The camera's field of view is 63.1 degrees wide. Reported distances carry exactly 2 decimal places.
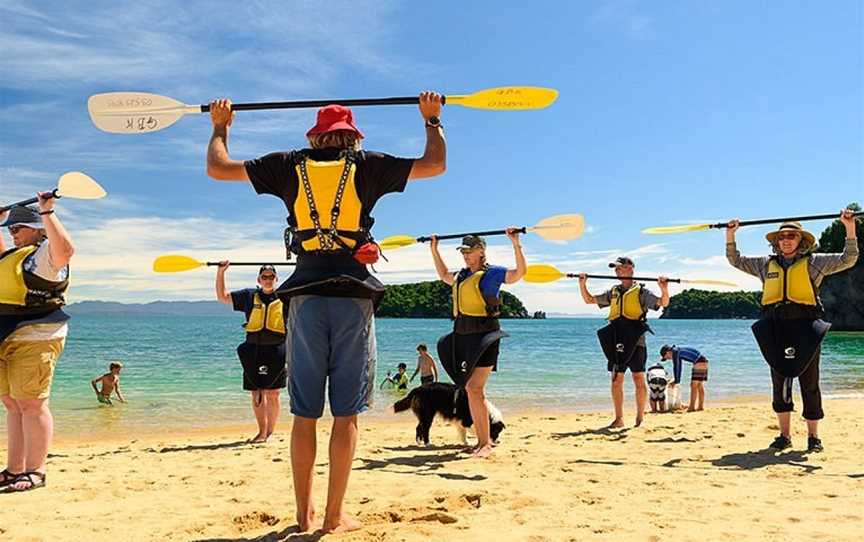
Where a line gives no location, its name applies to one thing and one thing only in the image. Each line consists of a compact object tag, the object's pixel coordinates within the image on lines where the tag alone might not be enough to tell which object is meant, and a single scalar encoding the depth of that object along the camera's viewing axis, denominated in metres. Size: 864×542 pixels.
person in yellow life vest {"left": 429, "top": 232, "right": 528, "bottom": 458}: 5.97
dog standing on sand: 6.79
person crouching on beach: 11.64
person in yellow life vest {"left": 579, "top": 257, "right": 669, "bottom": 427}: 8.03
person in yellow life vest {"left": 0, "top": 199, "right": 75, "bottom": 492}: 4.43
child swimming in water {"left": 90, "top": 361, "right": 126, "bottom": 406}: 13.08
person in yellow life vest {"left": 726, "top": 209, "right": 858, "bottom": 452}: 5.90
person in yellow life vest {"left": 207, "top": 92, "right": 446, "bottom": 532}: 3.04
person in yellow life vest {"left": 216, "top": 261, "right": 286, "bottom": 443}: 7.30
